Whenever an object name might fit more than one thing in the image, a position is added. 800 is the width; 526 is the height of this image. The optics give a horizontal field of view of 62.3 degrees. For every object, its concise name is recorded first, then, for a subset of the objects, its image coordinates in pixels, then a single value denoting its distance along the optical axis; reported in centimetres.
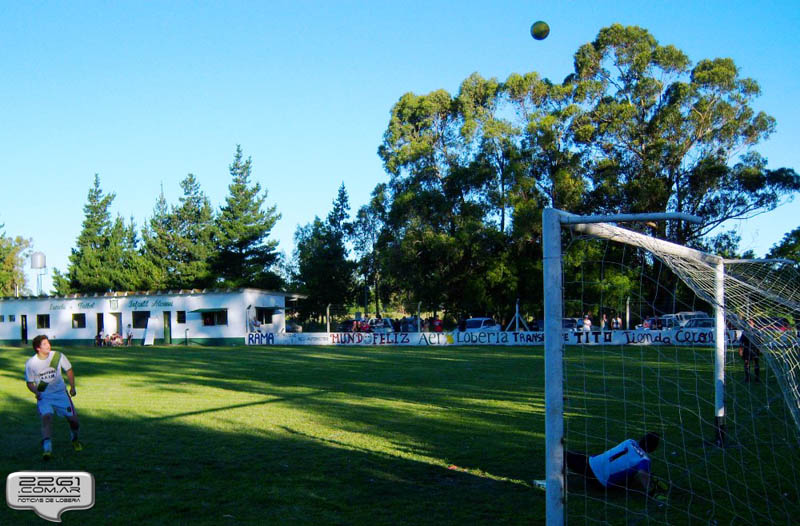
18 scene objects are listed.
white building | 4594
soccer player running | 898
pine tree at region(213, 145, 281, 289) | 6481
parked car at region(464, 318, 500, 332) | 4244
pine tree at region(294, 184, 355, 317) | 6925
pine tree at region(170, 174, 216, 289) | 6369
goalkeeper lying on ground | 679
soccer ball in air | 1161
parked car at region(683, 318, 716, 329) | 2564
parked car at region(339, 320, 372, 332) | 4997
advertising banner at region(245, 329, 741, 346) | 2863
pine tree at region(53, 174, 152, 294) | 6481
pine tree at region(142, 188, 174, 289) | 6400
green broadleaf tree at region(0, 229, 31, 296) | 8262
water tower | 5809
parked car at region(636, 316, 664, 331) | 2991
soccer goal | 559
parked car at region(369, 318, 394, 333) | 5037
